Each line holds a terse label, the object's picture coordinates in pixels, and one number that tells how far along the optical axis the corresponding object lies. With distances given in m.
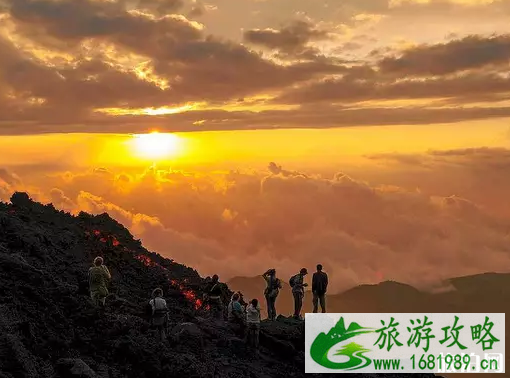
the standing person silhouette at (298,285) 28.03
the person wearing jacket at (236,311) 26.67
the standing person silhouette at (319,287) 28.33
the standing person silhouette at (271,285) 28.00
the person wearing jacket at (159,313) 22.78
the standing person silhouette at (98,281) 23.19
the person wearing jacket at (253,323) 24.77
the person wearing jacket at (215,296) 28.50
